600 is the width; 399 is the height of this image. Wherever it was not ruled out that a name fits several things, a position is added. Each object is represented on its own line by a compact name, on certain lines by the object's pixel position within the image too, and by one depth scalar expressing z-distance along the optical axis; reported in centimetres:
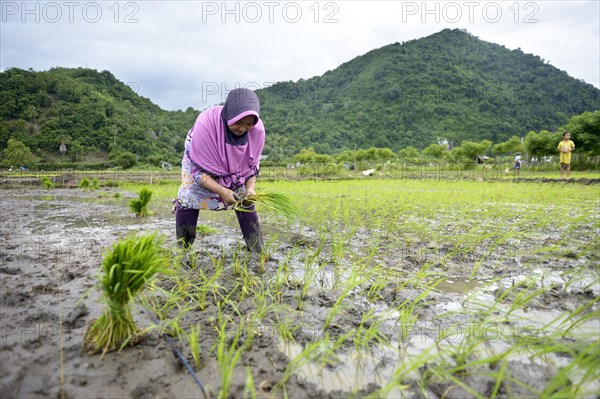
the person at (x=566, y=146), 1046
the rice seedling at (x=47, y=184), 1273
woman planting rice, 286
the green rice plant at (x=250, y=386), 103
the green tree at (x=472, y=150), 2984
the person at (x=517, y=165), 1911
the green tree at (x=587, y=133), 2003
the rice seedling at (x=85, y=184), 1288
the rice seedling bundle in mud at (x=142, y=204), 569
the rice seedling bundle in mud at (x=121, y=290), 144
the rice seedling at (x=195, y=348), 137
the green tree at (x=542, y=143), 2291
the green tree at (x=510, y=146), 3128
